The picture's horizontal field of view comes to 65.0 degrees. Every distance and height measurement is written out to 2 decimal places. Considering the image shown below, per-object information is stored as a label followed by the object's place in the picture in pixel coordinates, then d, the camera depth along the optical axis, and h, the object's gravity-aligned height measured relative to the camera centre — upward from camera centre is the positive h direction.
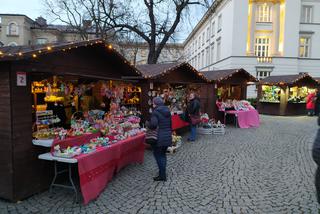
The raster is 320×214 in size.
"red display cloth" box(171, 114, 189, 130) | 9.55 -1.18
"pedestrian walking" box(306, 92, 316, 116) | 16.97 -0.51
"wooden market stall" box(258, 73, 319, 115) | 17.73 +0.08
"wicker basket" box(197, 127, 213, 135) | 10.58 -1.60
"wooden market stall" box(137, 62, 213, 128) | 8.73 +0.31
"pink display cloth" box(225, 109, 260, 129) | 12.54 -1.25
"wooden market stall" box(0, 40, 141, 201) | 3.98 -0.42
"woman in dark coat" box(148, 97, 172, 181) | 4.98 -0.72
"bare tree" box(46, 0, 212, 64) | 19.53 +5.60
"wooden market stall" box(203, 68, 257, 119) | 13.16 +0.59
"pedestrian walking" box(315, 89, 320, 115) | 15.65 -0.53
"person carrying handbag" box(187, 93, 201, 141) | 8.95 -0.59
